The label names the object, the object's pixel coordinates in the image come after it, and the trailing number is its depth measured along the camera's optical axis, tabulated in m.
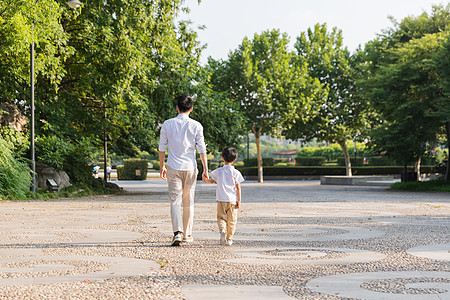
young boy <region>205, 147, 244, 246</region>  6.91
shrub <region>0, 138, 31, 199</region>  15.94
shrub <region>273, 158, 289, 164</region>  78.77
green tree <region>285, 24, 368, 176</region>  43.12
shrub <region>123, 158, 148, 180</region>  48.65
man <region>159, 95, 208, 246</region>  6.82
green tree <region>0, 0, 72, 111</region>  15.37
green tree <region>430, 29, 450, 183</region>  21.81
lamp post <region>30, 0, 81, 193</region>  17.03
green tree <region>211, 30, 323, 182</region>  38.44
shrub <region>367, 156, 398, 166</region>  57.00
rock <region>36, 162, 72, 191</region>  18.94
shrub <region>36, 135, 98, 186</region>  18.19
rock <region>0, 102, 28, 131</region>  18.66
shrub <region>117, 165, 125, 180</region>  49.88
